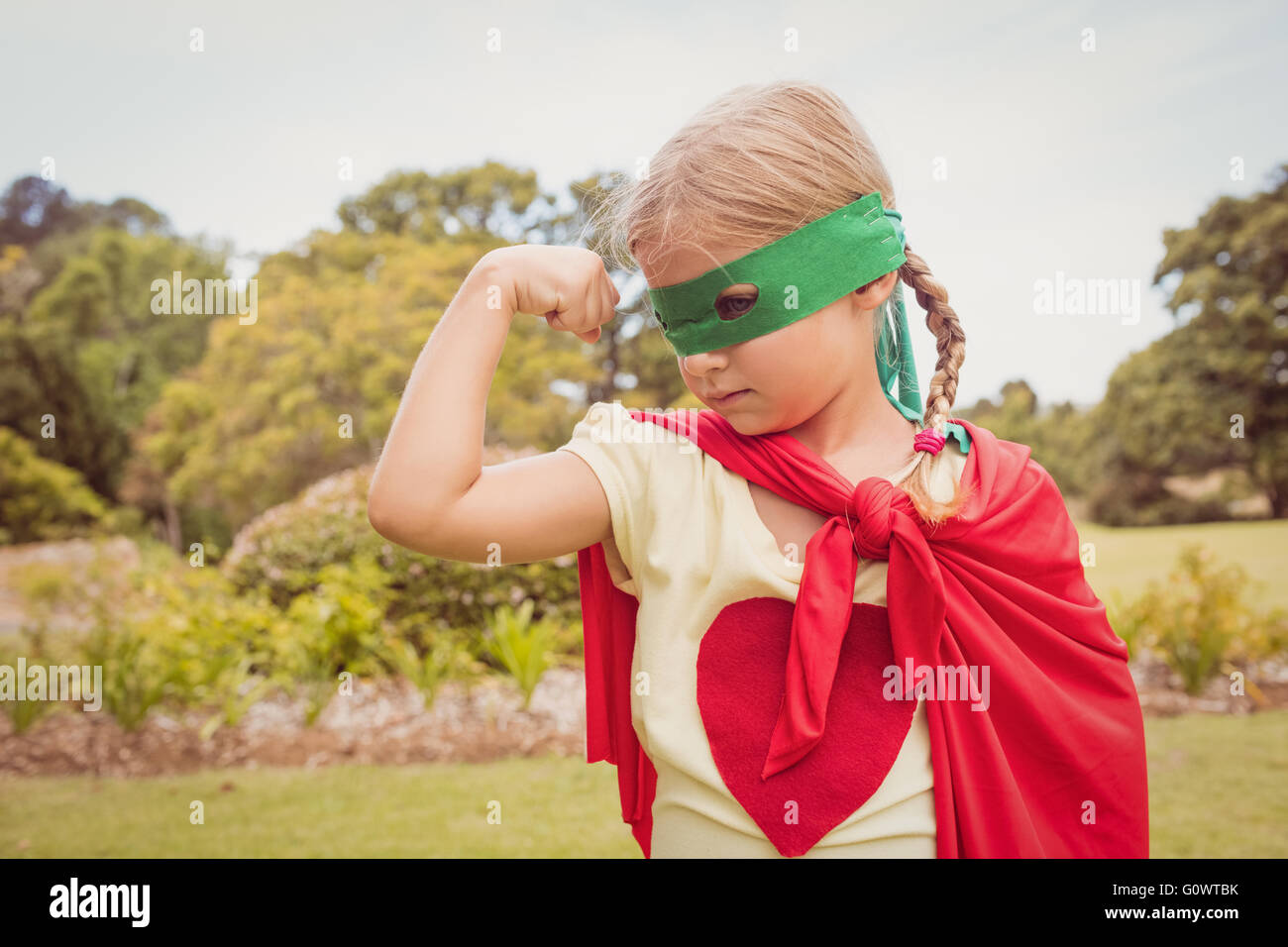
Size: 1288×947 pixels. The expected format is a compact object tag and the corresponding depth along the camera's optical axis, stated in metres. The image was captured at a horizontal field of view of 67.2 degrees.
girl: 1.47
